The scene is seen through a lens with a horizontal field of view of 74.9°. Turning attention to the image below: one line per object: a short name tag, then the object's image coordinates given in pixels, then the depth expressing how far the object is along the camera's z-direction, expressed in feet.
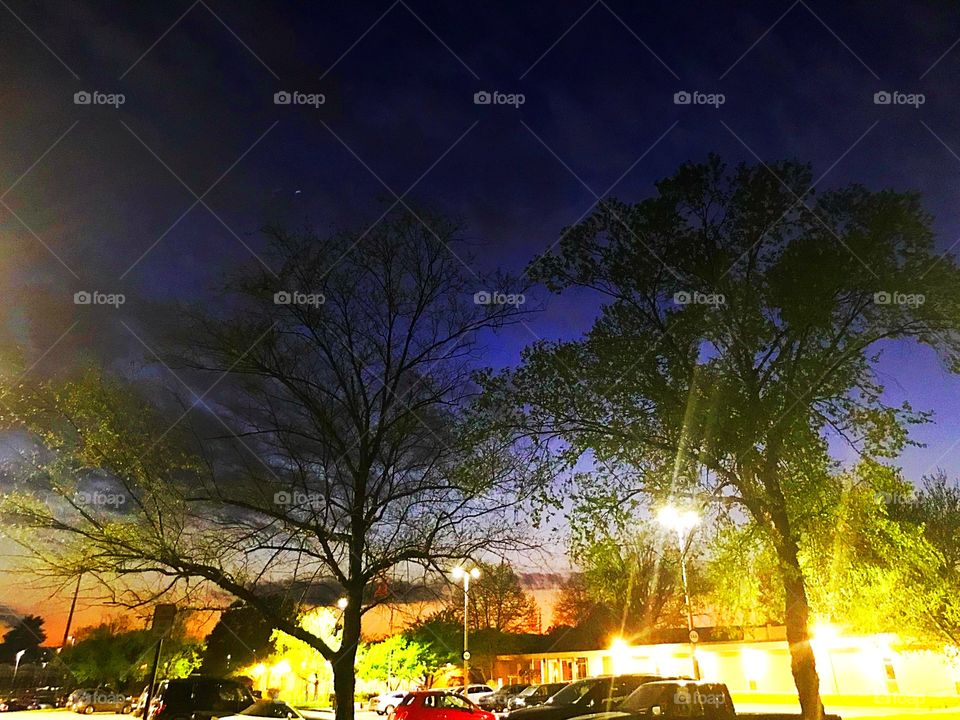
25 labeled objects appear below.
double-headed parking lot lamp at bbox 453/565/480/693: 45.27
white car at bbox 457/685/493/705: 128.77
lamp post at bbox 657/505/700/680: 50.01
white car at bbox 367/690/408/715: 122.24
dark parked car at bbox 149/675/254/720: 53.93
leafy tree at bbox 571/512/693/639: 47.14
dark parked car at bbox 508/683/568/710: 106.01
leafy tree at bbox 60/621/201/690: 194.49
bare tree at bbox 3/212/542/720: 39.40
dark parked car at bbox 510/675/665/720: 63.52
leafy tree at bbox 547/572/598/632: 223.53
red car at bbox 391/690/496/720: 60.08
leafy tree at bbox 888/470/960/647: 59.41
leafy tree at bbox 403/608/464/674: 168.14
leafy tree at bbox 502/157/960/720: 45.73
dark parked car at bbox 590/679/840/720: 45.80
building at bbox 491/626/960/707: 95.25
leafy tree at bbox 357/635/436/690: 165.48
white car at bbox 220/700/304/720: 48.58
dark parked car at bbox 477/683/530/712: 120.06
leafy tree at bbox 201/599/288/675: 264.52
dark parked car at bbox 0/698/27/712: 146.68
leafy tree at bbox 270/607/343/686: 162.09
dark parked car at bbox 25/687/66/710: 168.58
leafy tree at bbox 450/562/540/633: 202.78
